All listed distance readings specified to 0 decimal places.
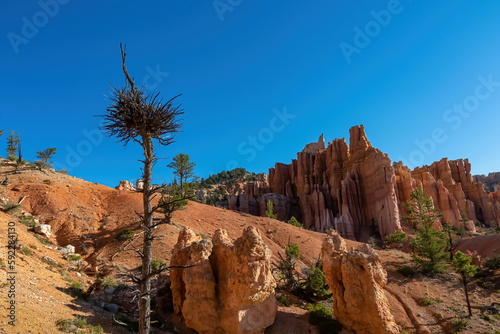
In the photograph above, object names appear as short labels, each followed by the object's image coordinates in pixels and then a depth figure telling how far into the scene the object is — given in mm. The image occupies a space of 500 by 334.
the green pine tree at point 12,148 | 39312
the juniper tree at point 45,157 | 36975
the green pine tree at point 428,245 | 25438
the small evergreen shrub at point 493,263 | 25484
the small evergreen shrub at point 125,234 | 23938
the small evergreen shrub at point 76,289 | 14906
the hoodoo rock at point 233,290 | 13391
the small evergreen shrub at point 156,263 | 19130
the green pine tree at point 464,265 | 20092
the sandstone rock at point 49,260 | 17144
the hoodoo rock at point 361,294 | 13461
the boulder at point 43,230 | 22122
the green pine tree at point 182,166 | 39375
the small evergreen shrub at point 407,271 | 25359
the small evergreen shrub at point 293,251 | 24781
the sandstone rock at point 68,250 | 20250
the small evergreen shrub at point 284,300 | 17703
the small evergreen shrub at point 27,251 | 16344
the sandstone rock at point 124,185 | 47656
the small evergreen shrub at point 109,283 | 17578
